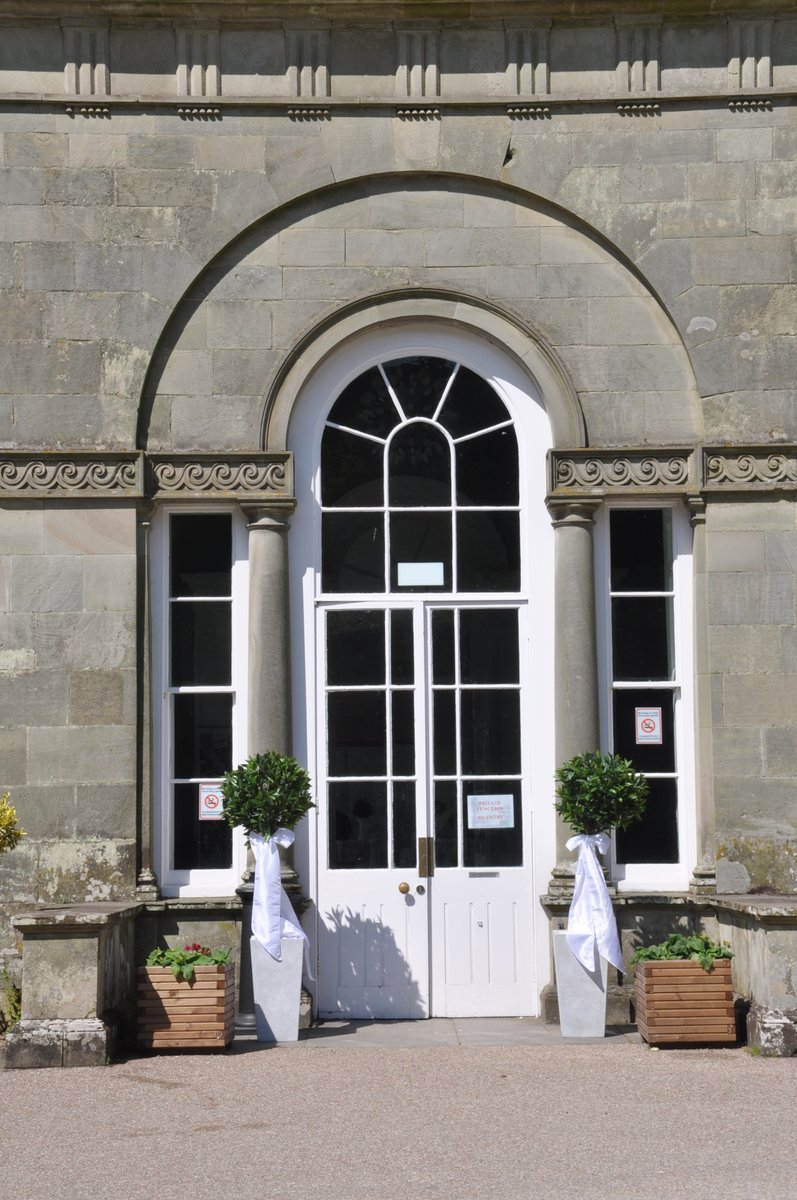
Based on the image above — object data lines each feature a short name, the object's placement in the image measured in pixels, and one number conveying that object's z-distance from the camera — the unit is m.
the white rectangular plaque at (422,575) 11.09
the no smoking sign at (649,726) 11.01
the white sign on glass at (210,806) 10.90
